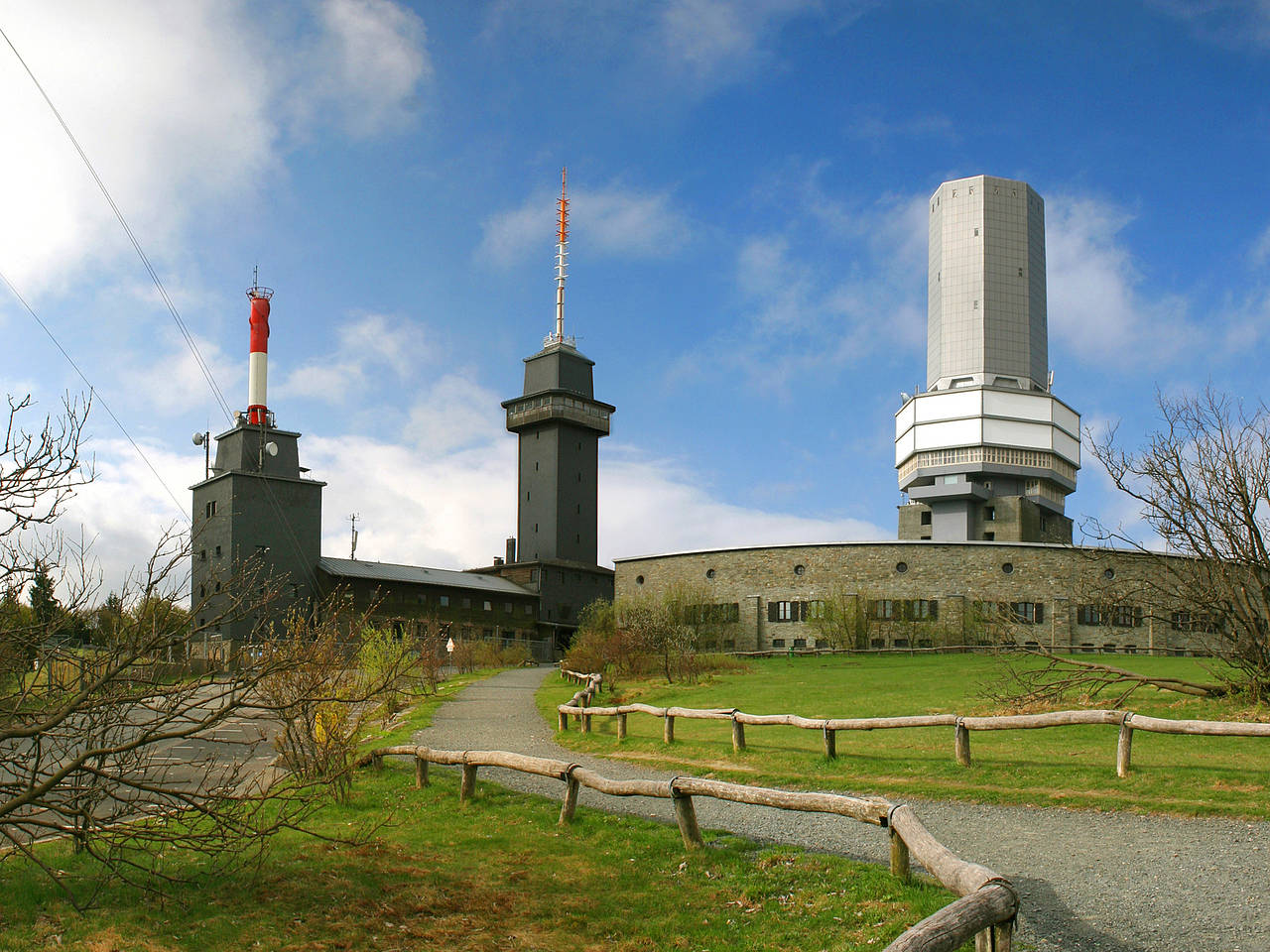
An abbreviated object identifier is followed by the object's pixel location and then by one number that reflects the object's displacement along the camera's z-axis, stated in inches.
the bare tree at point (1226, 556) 661.9
